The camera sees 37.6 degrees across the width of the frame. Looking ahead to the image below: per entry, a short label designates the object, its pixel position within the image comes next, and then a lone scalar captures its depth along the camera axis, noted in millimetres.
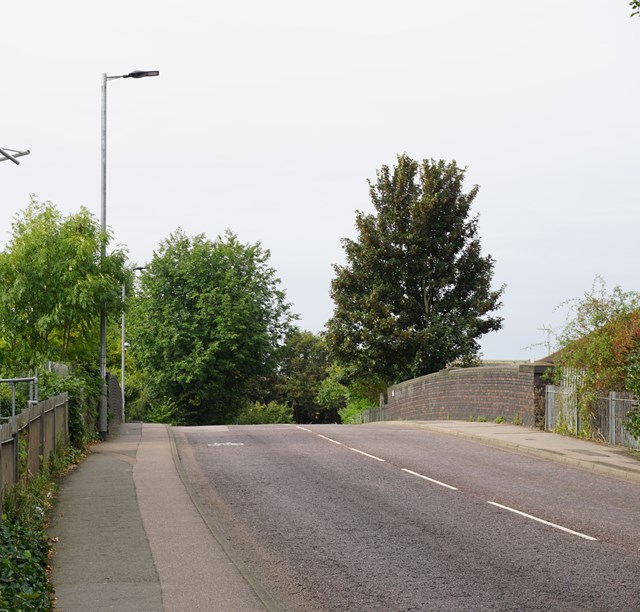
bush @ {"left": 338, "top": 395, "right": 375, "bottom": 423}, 73562
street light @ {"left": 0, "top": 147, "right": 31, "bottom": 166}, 24422
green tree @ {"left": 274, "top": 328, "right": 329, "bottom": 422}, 97000
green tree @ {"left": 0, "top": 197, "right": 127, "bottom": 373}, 27797
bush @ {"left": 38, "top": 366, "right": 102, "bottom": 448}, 21453
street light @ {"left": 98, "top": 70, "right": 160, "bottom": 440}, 26531
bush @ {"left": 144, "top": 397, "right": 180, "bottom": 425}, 54750
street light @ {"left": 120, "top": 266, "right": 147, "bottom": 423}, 50294
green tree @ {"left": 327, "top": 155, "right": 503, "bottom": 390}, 48000
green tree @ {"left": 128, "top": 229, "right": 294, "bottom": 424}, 57156
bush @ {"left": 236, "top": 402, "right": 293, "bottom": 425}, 77000
